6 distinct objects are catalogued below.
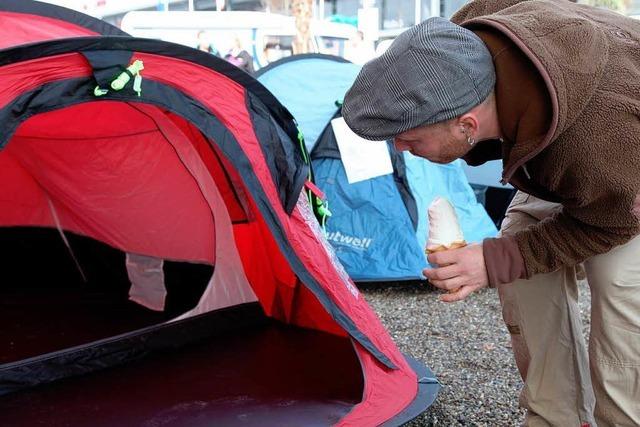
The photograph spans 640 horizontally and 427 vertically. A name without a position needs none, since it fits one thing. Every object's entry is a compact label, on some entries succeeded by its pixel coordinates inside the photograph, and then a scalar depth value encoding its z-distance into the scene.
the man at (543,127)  1.32
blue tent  3.74
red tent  2.07
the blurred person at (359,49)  10.36
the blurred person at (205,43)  8.81
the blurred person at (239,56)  8.16
